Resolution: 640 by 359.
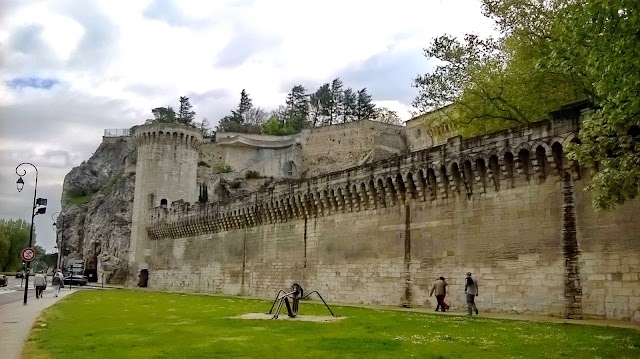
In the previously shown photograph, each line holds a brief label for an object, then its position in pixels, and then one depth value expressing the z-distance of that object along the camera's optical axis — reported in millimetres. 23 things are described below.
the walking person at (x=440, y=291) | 20219
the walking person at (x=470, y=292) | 18766
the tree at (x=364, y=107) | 87625
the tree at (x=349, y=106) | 89188
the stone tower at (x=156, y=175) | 50250
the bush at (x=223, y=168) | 66712
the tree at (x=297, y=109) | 90194
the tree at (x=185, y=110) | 103625
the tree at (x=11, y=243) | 76562
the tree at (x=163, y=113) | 97269
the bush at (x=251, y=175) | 62906
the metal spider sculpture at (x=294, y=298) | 17516
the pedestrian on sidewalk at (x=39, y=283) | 29348
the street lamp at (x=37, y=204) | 25648
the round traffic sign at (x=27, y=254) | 23594
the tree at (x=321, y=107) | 92125
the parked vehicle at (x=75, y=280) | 49656
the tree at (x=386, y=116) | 83250
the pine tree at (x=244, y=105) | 105231
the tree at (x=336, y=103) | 91312
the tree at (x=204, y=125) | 102462
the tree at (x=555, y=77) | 11453
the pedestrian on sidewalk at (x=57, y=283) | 30984
